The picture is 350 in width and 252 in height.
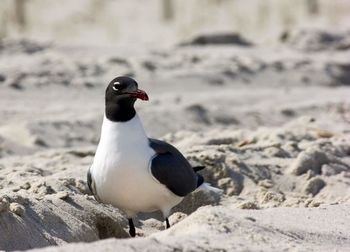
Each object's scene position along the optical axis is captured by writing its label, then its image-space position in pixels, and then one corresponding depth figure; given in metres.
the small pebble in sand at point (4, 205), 11.61
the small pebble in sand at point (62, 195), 12.90
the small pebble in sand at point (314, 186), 16.03
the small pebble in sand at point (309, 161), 16.53
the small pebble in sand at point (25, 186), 13.90
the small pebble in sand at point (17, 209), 11.82
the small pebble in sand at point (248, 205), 13.48
